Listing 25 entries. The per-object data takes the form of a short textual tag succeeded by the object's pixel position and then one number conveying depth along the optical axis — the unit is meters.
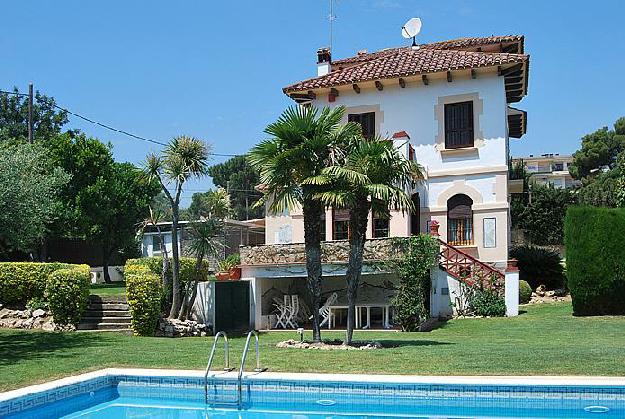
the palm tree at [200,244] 21.36
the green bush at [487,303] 22.92
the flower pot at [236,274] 23.41
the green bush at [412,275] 20.59
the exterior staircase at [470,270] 23.27
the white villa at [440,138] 25.55
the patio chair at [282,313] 23.81
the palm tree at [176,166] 20.72
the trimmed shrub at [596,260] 21.27
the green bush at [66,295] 20.78
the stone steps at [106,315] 21.42
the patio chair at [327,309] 23.05
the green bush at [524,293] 25.77
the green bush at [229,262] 27.33
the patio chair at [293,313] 23.77
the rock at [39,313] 21.91
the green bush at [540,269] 27.97
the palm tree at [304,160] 16.17
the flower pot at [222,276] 23.03
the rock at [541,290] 27.16
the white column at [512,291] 22.75
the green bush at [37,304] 22.47
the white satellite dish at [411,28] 31.81
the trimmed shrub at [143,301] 20.00
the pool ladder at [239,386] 11.77
